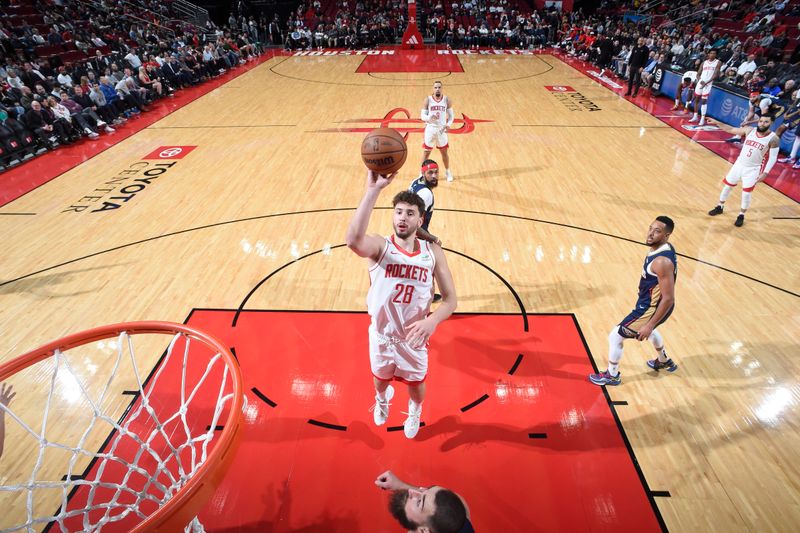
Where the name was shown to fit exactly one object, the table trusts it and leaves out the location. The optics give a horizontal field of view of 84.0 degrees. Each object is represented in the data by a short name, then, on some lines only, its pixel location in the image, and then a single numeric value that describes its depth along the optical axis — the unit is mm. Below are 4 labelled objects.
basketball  2933
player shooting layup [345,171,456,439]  2640
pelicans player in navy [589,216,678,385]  3576
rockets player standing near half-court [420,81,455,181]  7910
